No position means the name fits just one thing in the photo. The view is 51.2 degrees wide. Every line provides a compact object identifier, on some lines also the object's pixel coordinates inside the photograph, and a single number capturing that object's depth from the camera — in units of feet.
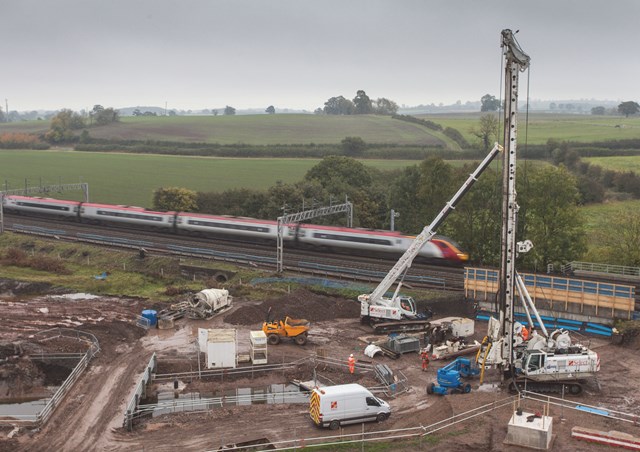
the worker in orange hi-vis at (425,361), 120.37
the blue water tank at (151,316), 146.20
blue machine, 108.68
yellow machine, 134.72
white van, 94.89
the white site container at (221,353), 120.98
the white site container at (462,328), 138.21
